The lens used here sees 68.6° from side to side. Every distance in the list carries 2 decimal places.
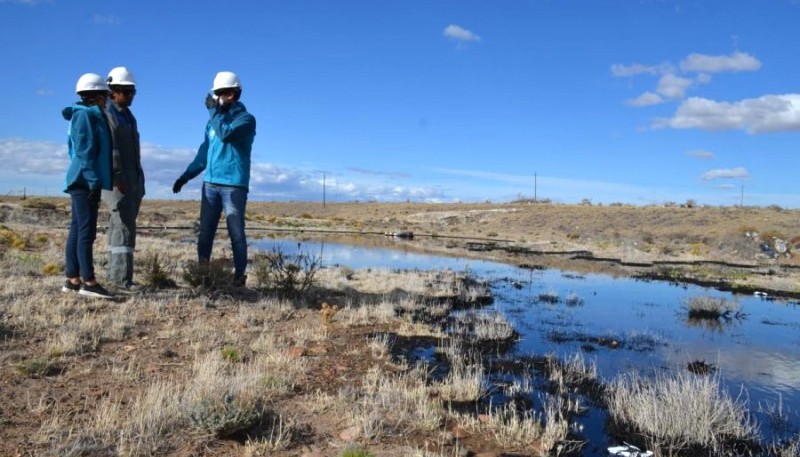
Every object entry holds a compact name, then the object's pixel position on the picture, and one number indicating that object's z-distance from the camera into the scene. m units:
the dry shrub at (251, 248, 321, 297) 8.37
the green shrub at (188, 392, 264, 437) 3.54
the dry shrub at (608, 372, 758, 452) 4.37
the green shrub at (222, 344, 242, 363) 5.07
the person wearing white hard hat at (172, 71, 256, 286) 7.27
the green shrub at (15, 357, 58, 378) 4.16
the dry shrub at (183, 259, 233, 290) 7.64
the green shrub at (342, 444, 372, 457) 3.38
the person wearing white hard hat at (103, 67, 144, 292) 6.53
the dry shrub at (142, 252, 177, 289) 7.68
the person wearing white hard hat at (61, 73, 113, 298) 6.10
